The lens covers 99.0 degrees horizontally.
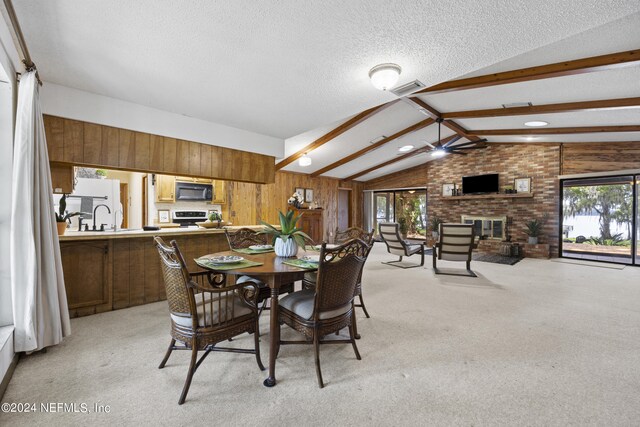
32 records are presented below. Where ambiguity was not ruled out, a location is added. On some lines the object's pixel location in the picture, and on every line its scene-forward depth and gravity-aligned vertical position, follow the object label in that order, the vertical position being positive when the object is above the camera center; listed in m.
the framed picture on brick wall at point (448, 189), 8.47 +0.60
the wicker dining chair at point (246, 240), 3.00 -0.39
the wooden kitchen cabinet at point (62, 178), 3.06 +0.31
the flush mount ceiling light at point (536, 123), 5.22 +1.67
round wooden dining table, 1.80 -0.49
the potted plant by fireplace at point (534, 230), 6.87 -0.53
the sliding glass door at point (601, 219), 5.79 -0.22
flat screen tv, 7.65 +0.71
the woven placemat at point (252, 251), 2.63 -0.43
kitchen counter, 2.80 -0.32
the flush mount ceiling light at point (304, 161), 6.39 +1.09
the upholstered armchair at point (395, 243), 5.49 -0.73
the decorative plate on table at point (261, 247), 2.74 -0.41
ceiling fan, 5.53 +1.23
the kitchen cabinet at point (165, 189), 5.35 +0.35
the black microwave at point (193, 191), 5.52 +0.32
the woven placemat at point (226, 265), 1.91 -0.43
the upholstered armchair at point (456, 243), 4.82 -0.63
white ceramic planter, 2.38 -0.35
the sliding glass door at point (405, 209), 9.85 -0.05
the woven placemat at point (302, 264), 1.94 -0.42
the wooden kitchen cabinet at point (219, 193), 6.19 +0.32
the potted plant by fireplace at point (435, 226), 8.45 -0.56
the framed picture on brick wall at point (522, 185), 7.18 +0.64
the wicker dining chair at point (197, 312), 1.66 -0.69
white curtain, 1.96 -0.22
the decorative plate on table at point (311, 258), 2.13 -0.43
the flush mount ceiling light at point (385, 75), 2.35 +1.16
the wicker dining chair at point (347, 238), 2.61 -0.42
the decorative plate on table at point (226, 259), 2.08 -0.42
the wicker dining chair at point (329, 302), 1.79 -0.67
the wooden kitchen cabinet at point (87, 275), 2.81 -0.73
